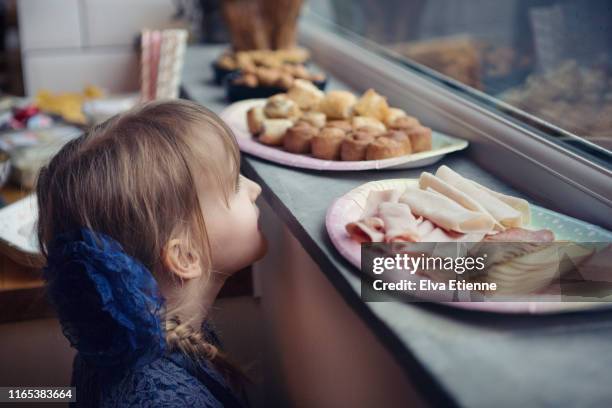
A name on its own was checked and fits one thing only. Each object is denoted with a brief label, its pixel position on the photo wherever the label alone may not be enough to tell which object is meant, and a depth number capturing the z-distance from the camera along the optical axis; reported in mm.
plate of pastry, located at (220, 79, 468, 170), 1115
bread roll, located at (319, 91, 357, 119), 1279
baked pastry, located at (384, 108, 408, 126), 1246
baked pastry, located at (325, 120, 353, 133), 1197
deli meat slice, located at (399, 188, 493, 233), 832
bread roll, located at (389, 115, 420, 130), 1181
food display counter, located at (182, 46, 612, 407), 609
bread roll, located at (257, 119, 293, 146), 1229
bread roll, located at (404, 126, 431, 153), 1144
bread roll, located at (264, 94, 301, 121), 1280
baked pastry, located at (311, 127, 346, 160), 1141
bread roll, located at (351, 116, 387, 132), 1200
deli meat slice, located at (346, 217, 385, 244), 816
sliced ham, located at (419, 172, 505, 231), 857
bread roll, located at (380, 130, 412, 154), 1122
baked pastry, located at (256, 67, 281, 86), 1513
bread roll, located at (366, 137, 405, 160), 1101
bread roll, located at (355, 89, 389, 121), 1266
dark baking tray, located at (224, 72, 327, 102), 1518
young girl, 786
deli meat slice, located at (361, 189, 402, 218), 906
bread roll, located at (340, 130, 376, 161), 1119
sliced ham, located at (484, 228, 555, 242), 793
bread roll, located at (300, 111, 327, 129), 1220
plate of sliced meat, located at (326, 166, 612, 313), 790
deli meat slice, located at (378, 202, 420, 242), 800
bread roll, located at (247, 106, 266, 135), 1267
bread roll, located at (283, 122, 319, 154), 1176
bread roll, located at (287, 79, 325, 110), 1350
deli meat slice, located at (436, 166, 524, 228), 852
